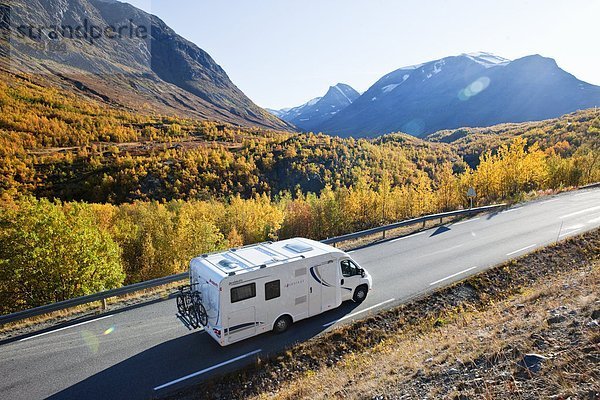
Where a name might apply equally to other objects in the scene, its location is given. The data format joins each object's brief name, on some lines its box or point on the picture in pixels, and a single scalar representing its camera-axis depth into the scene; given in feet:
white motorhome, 32.71
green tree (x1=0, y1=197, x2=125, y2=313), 64.34
